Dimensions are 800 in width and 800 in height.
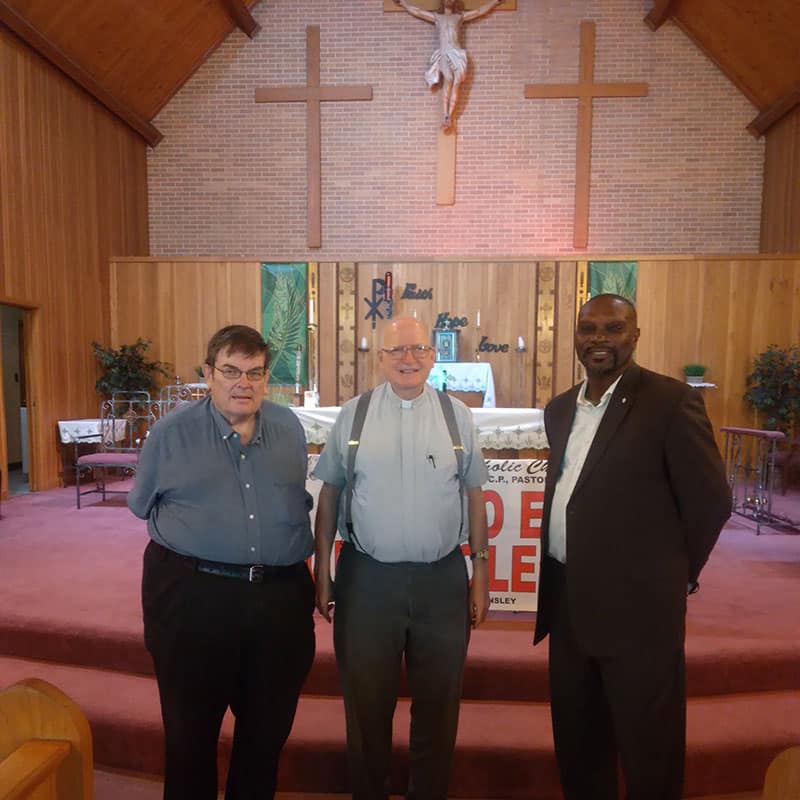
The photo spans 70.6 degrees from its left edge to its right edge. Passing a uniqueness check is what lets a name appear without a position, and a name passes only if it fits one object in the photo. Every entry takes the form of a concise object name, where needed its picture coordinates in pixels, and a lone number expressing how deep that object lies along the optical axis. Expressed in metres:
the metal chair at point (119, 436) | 4.91
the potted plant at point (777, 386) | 6.55
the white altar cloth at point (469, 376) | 6.82
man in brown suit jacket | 1.46
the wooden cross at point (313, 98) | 8.00
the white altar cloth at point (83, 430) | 6.00
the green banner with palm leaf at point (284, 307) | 7.49
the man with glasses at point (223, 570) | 1.48
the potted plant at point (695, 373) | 6.89
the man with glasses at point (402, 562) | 1.61
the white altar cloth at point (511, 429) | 3.48
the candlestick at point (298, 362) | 7.56
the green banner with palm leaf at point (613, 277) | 7.17
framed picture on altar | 7.23
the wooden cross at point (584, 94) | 7.84
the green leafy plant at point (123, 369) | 6.84
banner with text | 2.77
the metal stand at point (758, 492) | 4.46
